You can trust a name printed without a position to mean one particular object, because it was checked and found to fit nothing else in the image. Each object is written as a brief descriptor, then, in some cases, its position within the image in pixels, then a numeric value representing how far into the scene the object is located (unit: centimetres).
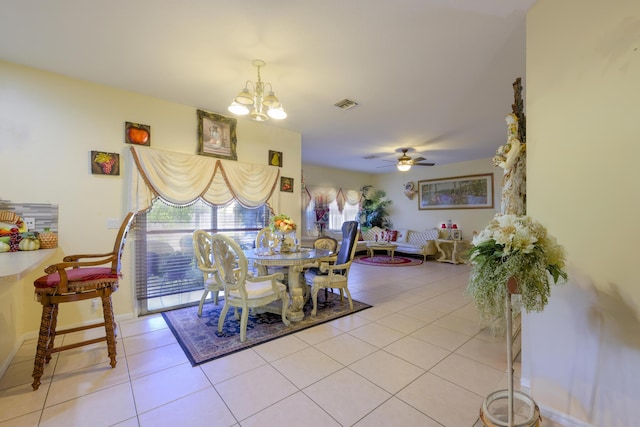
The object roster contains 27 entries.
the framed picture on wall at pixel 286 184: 426
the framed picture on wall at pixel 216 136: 346
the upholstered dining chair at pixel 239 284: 238
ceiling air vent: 322
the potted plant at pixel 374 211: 845
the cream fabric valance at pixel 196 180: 300
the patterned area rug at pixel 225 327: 230
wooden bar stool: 182
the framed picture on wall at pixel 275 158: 413
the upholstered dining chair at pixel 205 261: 297
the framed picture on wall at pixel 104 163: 280
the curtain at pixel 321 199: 732
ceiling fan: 529
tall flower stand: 119
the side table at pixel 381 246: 698
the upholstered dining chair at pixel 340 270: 312
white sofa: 695
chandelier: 224
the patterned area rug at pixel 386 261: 641
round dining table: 271
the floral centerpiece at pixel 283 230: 312
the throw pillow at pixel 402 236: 776
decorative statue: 190
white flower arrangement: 110
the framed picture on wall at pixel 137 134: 297
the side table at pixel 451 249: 646
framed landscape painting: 655
